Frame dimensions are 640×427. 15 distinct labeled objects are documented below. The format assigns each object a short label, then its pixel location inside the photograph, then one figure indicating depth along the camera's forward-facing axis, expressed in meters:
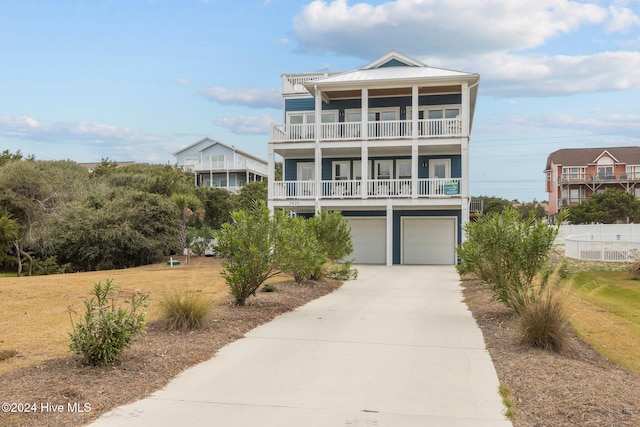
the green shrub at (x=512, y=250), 10.06
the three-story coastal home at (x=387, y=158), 27.30
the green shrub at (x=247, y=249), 10.96
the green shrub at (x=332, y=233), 18.12
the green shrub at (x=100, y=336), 6.29
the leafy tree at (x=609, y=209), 56.78
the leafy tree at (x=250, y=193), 47.72
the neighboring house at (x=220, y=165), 63.81
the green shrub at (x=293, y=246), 11.20
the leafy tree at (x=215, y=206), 44.88
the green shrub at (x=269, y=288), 13.96
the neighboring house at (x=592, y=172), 70.19
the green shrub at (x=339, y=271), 18.36
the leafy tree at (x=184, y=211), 30.88
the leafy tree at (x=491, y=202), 72.46
